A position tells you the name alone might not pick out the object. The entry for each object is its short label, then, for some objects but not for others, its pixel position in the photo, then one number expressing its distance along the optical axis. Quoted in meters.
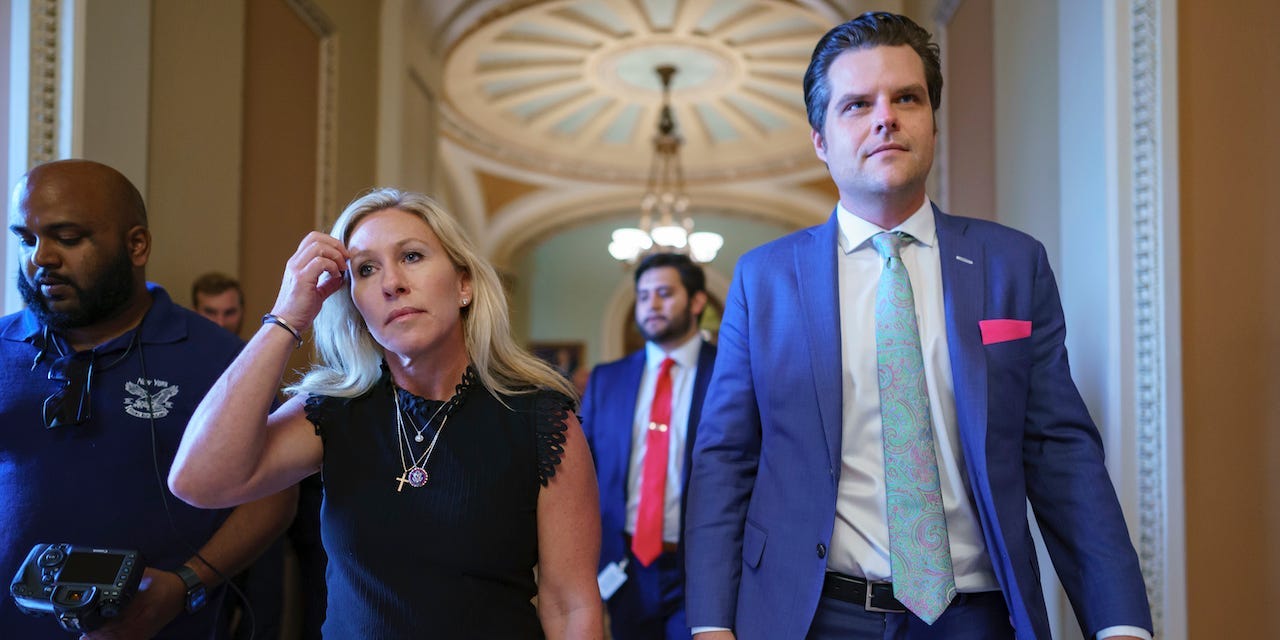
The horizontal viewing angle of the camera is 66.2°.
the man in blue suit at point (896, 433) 1.63
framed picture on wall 14.29
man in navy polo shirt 2.00
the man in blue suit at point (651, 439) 3.47
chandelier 9.54
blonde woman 1.71
